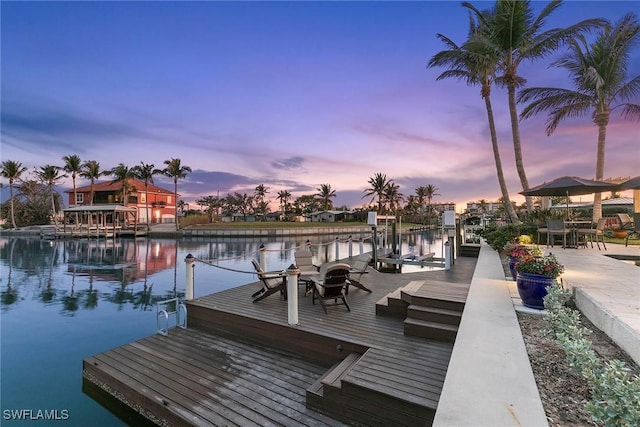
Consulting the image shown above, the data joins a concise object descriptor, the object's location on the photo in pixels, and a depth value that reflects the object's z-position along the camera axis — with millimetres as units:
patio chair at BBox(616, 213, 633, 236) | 9183
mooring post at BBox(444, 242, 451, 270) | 8258
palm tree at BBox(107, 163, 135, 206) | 37375
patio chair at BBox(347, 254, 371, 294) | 6059
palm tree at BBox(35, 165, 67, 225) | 36969
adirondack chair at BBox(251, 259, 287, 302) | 5552
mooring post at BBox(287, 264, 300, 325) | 4316
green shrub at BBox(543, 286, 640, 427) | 1286
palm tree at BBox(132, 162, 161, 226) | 37594
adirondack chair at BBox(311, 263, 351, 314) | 4953
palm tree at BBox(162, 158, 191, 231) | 36462
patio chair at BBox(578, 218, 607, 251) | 7644
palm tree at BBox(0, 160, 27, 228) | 37438
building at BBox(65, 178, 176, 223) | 42750
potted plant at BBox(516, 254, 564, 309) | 3301
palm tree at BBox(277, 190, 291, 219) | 63622
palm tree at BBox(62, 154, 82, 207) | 36125
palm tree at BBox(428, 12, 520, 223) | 11672
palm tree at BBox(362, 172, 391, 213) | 50047
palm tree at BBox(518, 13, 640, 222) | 11289
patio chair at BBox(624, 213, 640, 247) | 7191
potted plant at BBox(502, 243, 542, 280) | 4048
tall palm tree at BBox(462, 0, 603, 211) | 10758
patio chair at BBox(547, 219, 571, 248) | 7771
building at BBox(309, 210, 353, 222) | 53009
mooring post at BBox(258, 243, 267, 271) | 7062
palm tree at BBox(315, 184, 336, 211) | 56844
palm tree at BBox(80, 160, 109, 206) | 37438
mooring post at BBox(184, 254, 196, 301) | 5488
